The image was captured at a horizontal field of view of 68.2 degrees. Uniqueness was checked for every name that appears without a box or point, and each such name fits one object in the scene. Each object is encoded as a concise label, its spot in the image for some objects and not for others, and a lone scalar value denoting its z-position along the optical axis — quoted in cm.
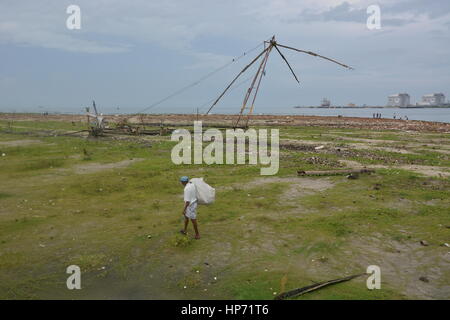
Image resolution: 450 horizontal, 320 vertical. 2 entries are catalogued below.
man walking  845
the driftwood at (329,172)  1577
